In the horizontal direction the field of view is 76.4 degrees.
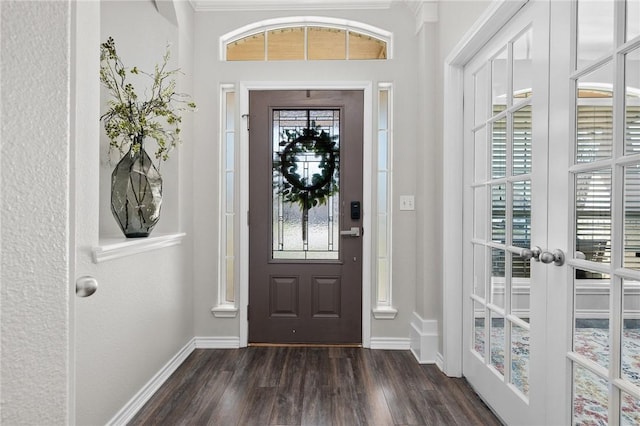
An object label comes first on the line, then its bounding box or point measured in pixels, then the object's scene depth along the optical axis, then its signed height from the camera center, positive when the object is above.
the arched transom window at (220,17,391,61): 3.14 +1.30
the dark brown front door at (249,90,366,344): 3.11 -0.04
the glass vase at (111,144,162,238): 2.20 +0.08
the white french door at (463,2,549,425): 1.65 -0.02
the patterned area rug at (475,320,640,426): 1.18 -0.55
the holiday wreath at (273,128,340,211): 3.12 +0.35
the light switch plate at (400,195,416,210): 3.07 +0.06
